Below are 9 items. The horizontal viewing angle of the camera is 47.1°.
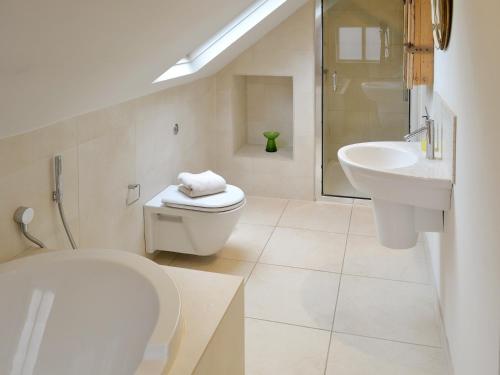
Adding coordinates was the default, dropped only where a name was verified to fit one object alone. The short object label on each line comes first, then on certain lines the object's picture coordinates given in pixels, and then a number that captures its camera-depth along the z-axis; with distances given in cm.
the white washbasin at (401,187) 248
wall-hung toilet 329
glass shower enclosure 421
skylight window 361
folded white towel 339
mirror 242
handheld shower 244
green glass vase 483
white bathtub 194
